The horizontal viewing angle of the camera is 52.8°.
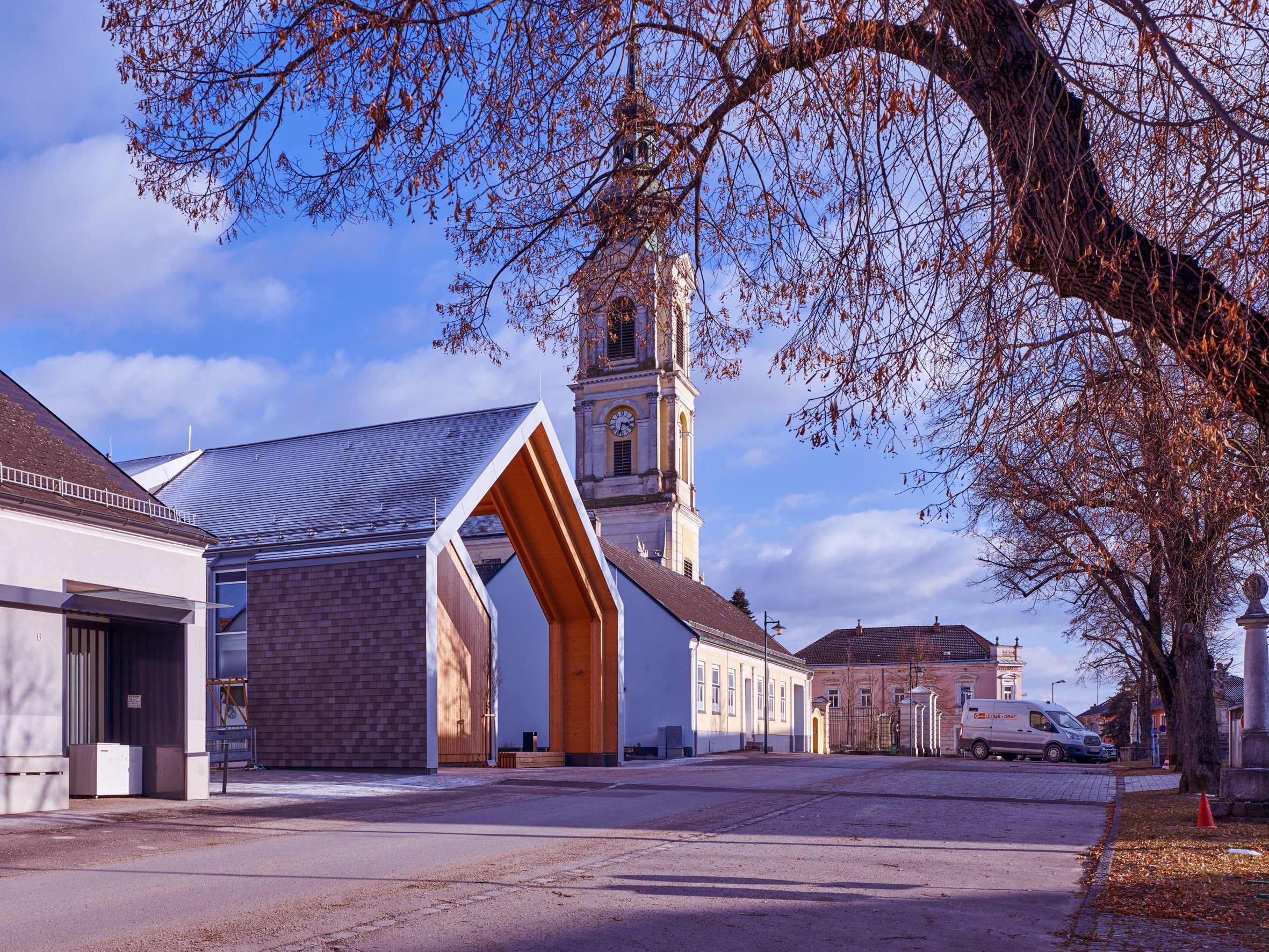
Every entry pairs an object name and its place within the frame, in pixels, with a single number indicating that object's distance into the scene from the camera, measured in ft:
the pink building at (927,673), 291.17
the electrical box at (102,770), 59.47
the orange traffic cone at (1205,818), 51.01
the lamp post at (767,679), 162.91
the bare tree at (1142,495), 29.22
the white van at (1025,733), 167.53
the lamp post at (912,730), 183.32
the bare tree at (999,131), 24.06
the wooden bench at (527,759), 102.22
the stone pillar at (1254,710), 56.29
